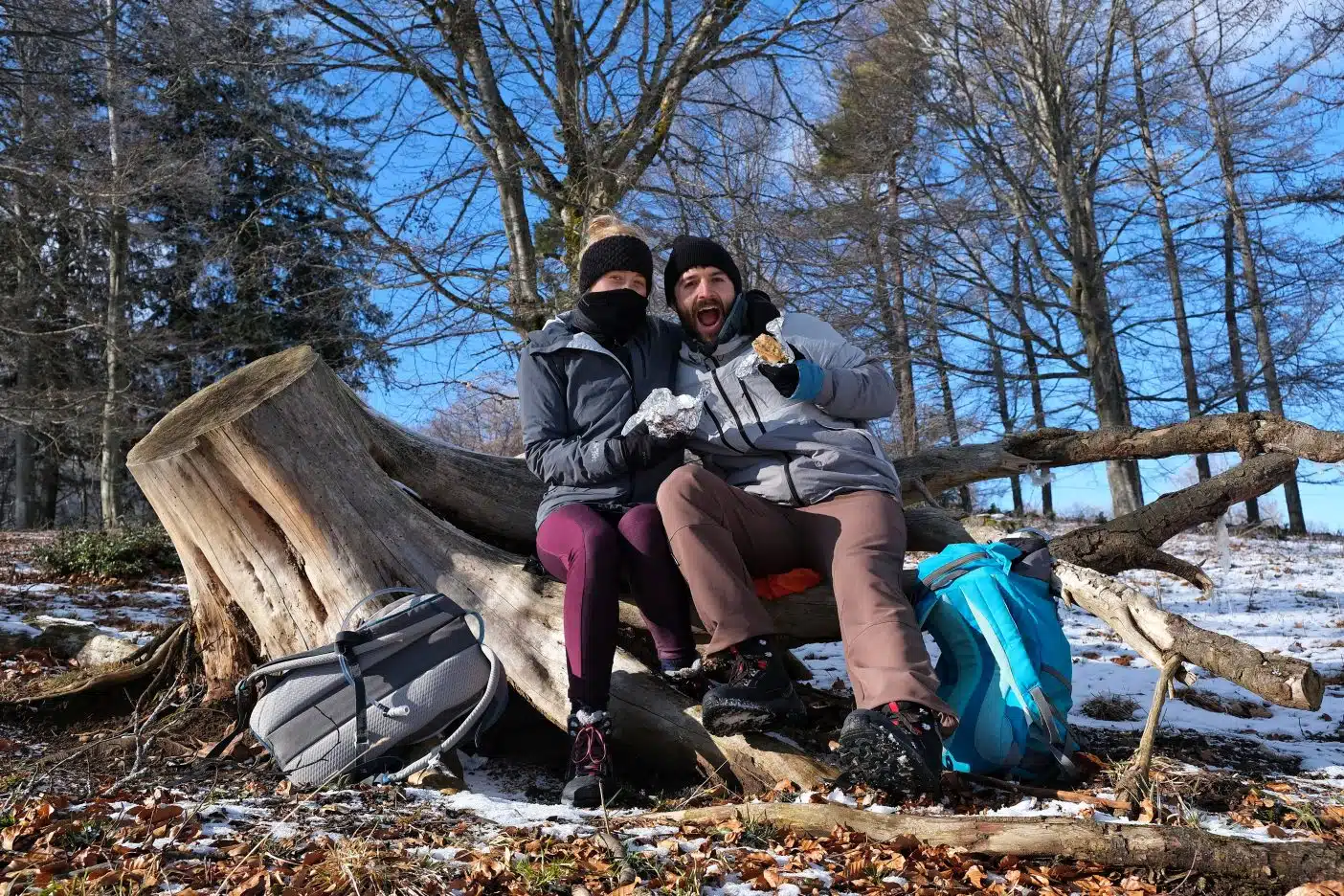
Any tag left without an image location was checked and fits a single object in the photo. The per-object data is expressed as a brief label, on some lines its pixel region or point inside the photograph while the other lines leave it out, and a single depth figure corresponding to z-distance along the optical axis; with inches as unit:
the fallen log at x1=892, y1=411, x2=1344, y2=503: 154.9
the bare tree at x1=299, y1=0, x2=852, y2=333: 307.1
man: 104.8
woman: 120.0
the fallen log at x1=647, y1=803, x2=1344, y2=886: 80.8
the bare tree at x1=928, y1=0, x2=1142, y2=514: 390.0
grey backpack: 118.3
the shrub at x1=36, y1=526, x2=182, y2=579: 322.3
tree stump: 140.3
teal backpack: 114.3
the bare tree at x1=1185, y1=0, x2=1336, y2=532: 438.0
